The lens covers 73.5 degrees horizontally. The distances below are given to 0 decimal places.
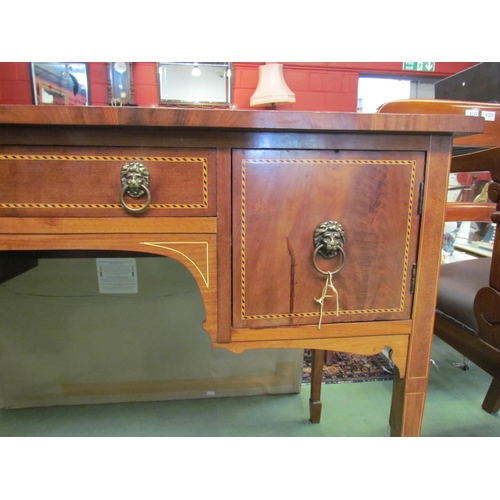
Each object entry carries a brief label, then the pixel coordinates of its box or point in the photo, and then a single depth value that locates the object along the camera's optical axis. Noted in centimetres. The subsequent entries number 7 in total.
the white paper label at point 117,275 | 106
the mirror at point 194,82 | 196
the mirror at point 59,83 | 194
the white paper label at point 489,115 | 95
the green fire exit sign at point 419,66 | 227
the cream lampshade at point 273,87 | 186
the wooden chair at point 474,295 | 64
